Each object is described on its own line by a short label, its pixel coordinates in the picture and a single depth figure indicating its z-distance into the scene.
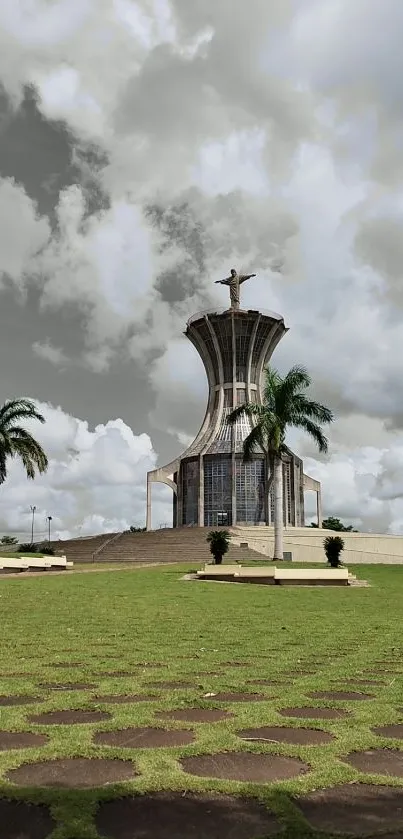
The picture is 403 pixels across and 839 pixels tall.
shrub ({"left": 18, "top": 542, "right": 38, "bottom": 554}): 48.38
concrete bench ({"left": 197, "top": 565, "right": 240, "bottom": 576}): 24.58
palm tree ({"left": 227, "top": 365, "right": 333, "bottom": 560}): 32.72
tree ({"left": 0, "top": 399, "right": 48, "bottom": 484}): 34.19
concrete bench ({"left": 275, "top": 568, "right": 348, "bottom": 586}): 22.98
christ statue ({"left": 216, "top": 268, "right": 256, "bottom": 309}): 74.00
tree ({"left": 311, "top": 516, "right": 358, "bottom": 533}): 90.12
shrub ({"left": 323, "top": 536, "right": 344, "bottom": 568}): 31.88
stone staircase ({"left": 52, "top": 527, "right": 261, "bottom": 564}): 43.94
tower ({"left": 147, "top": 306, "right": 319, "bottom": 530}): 68.62
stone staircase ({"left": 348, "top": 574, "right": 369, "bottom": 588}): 23.51
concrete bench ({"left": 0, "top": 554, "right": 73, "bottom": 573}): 29.91
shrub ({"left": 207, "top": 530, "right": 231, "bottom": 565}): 32.99
